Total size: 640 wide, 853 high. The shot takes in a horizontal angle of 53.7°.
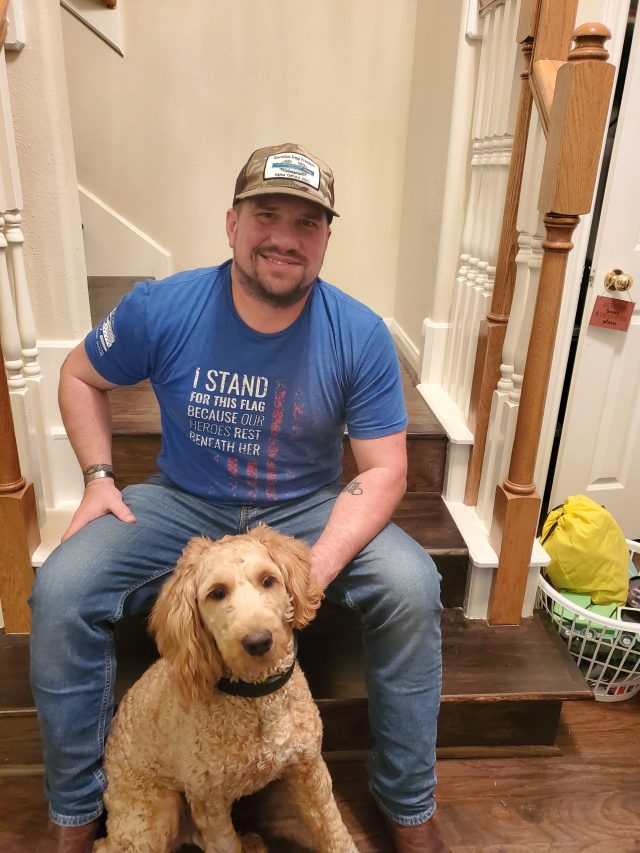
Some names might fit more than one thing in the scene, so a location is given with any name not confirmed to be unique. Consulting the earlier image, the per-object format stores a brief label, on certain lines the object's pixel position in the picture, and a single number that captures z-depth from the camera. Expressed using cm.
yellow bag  181
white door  203
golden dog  99
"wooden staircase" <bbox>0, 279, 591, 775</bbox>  149
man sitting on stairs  122
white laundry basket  167
